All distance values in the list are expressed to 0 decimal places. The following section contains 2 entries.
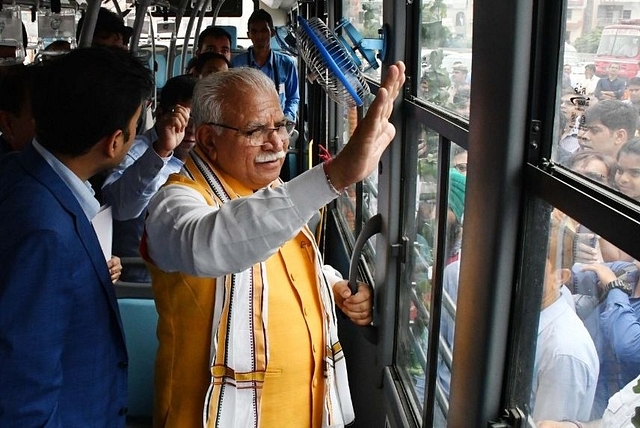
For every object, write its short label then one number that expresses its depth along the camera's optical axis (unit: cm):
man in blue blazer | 139
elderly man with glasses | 133
